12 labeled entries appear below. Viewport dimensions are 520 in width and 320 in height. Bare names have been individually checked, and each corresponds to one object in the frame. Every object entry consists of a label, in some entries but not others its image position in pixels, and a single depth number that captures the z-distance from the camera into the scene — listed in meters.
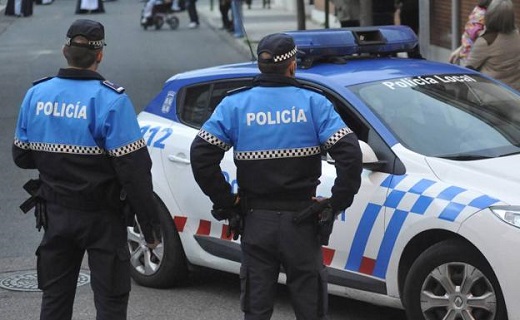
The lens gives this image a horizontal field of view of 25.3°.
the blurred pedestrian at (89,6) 36.75
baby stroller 30.00
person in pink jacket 10.73
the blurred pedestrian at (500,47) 9.24
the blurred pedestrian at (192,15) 30.63
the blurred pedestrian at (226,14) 28.28
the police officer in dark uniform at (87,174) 5.01
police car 5.63
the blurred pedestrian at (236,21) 24.77
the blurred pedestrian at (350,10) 16.70
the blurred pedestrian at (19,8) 34.91
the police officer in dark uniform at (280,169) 4.98
